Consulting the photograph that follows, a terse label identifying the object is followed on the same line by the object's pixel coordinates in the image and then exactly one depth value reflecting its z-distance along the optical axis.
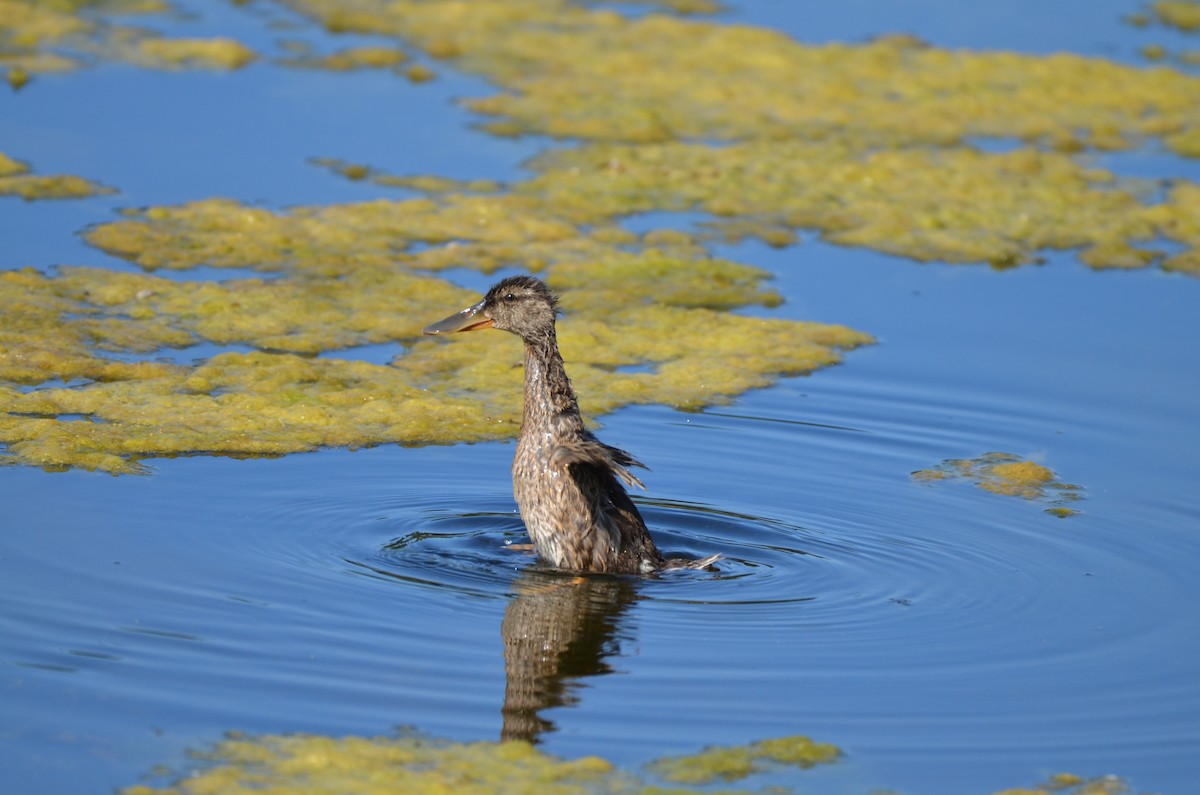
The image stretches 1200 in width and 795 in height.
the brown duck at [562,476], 14.48
